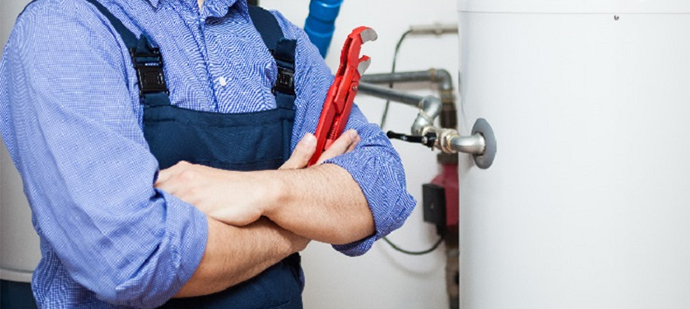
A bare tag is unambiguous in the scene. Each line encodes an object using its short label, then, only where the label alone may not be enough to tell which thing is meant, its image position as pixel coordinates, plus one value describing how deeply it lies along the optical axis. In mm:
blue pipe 1684
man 905
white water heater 1129
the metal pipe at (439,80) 1897
